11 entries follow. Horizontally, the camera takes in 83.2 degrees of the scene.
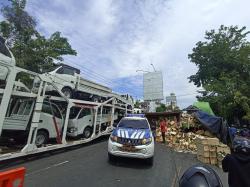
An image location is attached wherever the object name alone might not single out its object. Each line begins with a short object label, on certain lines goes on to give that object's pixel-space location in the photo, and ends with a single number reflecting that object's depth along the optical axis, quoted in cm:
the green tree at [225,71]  1544
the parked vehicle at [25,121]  509
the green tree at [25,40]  1157
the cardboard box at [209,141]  658
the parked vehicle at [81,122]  701
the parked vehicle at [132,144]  508
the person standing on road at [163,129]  1025
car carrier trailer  450
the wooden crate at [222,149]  653
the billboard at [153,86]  2538
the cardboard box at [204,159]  659
